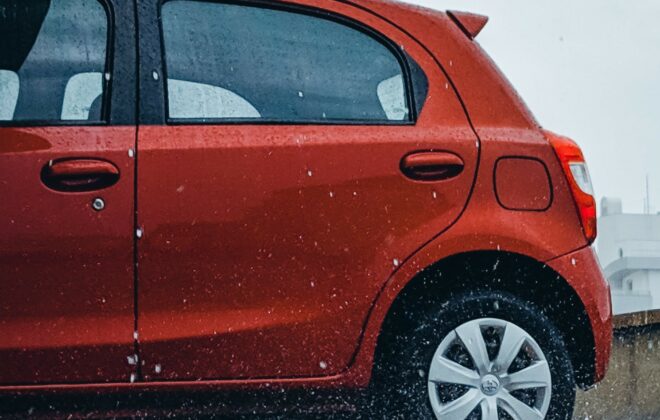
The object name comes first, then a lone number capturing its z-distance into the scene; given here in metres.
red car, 3.53
